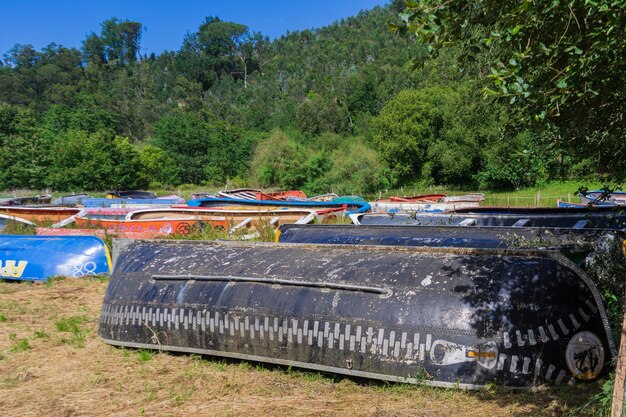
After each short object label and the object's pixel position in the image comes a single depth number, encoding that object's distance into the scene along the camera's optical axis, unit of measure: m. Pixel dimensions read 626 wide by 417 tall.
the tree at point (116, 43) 160.75
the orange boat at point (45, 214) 18.65
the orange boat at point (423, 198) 24.69
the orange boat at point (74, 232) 13.15
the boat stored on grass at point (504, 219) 8.55
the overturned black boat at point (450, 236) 6.48
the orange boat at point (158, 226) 14.52
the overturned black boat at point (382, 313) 4.50
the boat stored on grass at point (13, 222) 16.65
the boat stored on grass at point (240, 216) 14.38
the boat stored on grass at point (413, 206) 19.38
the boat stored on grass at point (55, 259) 10.50
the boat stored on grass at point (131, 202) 22.52
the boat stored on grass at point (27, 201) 26.02
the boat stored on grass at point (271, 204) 18.92
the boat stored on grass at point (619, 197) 18.69
